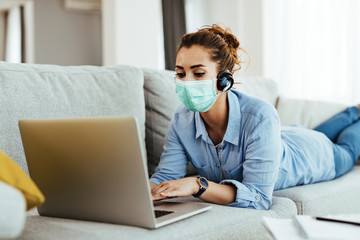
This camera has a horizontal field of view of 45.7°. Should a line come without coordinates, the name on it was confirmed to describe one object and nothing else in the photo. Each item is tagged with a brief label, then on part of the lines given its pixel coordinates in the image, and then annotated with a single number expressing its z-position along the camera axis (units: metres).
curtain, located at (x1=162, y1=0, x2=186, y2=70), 4.89
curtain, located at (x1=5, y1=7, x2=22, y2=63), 5.41
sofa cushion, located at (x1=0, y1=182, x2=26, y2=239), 0.73
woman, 1.28
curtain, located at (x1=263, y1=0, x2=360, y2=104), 3.36
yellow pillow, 0.84
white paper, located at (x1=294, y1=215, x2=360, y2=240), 0.79
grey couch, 0.97
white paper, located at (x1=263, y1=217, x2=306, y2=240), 0.82
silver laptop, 0.88
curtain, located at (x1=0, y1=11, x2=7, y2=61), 5.64
